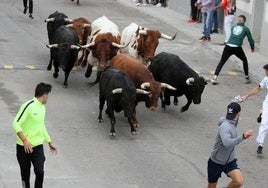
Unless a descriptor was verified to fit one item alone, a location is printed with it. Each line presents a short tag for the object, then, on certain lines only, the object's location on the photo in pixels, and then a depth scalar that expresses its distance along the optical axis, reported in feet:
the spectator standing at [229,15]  78.33
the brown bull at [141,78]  47.34
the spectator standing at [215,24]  87.35
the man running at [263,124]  43.45
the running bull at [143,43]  56.70
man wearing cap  33.60
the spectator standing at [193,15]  94.58
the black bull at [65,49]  55.67
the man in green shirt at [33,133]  32.58
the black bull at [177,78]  50.49
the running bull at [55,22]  63.26
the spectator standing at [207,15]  81.82
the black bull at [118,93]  45.44
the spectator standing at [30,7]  87.49
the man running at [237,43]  61.21
